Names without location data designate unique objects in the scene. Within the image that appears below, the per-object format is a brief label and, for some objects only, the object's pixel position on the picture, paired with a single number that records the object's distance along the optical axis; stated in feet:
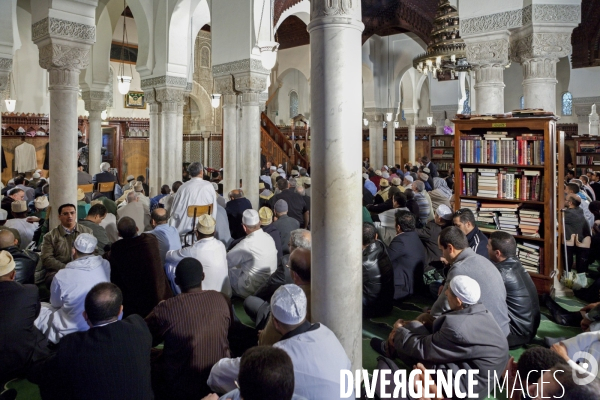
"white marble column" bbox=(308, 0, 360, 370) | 8.95
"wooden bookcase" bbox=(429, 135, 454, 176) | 47.34
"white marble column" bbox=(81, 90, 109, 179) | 36.64
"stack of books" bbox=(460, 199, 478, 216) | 17.10
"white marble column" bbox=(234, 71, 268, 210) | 26.09
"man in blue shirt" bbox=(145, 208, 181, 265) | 14.79
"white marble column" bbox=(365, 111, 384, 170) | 55.26
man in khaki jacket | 14.60
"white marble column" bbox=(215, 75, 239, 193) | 28.14
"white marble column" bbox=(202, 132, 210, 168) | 55.64
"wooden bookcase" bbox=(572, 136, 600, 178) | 40.27
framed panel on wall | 53.93
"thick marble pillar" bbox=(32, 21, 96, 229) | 18.95
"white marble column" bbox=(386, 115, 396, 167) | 56.49
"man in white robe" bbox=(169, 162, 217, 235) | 18.39
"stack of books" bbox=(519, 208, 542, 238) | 15.78
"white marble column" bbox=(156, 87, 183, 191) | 31.60
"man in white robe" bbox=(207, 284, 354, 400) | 6.76
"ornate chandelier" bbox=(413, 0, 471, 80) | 30.40
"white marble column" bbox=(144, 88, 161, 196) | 32.42
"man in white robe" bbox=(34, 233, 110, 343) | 10.36
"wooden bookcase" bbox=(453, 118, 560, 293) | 15.48
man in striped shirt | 8.27
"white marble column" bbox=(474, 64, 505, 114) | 19.83
